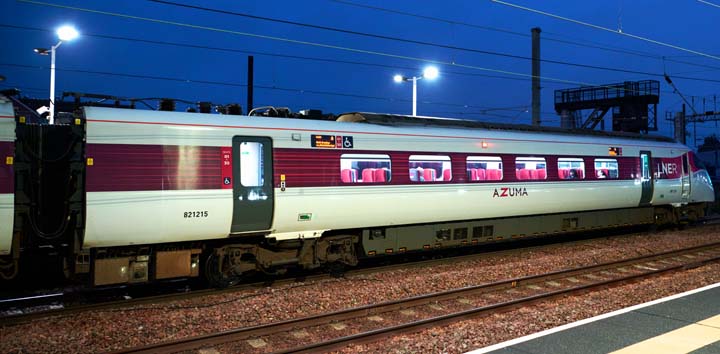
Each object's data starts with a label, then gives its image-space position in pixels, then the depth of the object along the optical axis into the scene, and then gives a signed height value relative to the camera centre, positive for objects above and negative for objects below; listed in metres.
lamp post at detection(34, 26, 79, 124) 15.83 +4.39
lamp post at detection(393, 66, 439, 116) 21.86 +4.43
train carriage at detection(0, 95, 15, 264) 7.69 +0.14
